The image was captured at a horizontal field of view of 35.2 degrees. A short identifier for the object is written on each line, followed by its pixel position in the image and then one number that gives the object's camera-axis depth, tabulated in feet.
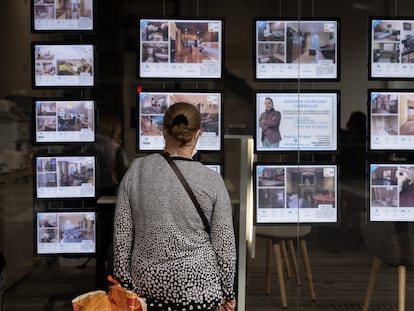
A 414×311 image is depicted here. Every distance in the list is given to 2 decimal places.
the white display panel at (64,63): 16.17
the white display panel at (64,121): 16.26
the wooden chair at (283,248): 16.71
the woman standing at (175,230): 10.43
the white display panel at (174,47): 16.05
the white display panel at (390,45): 16.61
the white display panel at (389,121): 16.72
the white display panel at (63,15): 16.19
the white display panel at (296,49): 16.28
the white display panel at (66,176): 16.38
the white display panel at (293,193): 16.57
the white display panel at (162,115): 16.08
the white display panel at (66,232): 16.51
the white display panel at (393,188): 16.89
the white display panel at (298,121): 16.37
